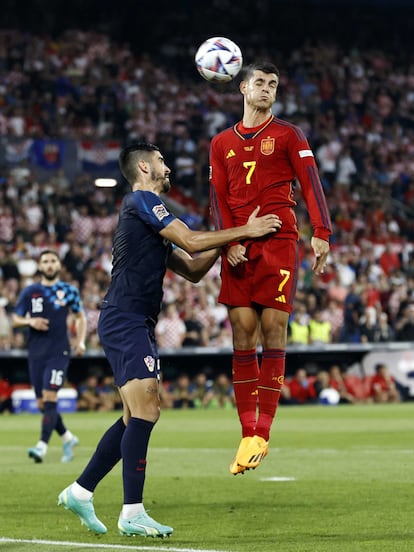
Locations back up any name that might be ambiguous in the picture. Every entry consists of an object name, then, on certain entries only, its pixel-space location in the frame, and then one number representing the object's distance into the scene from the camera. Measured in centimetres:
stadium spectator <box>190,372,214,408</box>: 2573
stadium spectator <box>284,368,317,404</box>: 2616
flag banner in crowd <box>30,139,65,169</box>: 2848
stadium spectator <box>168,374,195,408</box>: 2558
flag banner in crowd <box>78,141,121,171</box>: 2903
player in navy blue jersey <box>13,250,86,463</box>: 1493
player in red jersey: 850
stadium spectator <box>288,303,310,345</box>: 2570
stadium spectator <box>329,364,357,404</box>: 2639
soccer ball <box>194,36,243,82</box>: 884
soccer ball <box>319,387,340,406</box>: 2633
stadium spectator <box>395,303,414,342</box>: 2692
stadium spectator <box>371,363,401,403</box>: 2666
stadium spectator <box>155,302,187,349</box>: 2484
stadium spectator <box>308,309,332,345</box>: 2594
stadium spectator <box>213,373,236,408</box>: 2572
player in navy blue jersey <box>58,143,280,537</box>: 787
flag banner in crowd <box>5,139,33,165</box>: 2822
